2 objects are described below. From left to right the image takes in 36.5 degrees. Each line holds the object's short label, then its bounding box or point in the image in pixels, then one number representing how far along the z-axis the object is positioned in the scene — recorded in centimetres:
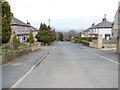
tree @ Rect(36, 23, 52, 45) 5425
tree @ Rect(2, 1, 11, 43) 1545
